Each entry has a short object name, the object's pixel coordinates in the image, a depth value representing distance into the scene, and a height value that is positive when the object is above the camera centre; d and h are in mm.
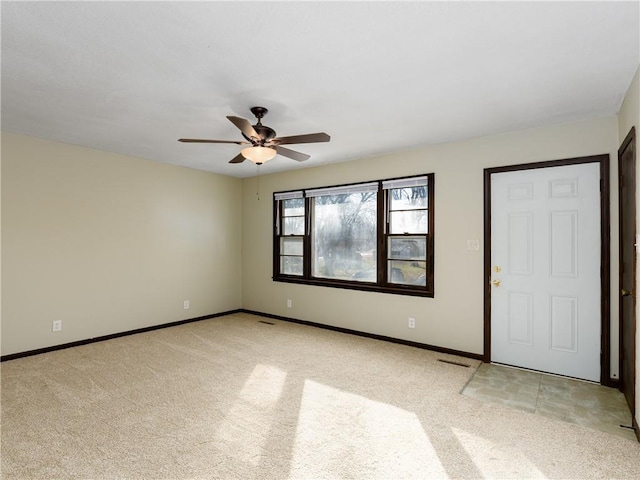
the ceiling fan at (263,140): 2902 +856
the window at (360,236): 4449 +67
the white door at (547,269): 3322 -291
